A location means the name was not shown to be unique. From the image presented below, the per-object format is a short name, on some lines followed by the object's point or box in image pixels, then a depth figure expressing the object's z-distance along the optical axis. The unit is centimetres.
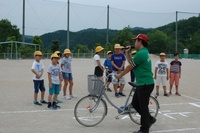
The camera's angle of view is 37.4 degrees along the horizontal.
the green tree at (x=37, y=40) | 5510
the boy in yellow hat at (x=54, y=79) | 797
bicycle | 605
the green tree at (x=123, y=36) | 6541
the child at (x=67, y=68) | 936
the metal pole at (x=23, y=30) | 4950
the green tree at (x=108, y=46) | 5400
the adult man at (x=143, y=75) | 556
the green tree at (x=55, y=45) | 5725
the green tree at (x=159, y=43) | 8000
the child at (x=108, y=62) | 1148
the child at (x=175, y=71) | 1077
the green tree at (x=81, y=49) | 6025
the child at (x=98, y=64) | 927
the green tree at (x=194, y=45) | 8094
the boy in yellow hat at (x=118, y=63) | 1007
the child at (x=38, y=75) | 831
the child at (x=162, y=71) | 1035
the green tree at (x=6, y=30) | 6925
